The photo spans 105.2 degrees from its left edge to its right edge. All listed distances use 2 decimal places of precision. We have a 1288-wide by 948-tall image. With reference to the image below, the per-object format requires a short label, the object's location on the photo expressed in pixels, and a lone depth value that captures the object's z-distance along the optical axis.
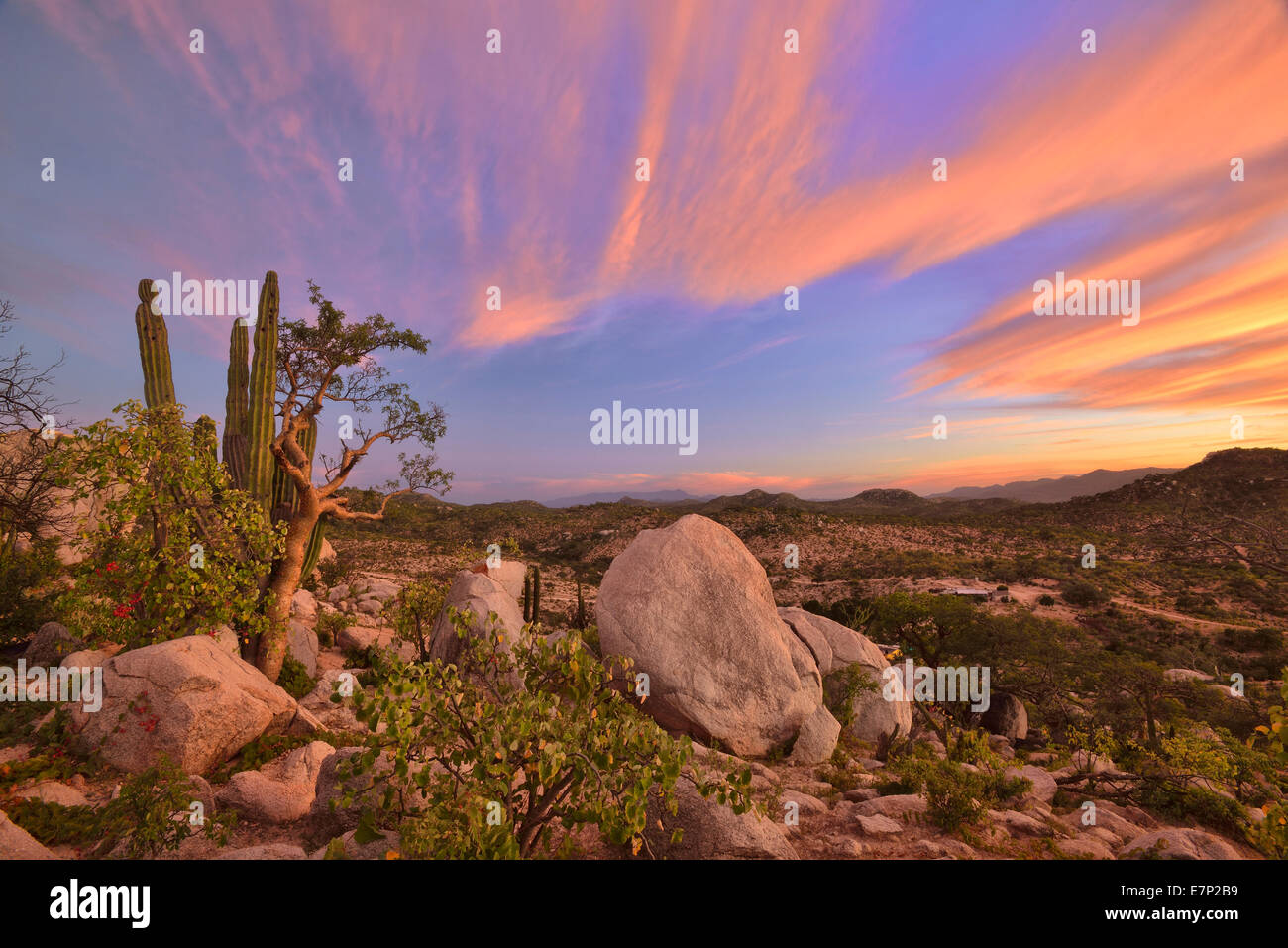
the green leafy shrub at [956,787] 6.63
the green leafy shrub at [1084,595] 31.82
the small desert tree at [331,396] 11.35
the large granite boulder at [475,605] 11.39
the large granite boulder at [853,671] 11.73
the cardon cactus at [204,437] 8.64
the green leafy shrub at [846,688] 11.66
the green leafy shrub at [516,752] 3.18
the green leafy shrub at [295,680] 10.66
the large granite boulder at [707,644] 9.47
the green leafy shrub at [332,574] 22.03
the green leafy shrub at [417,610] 12.34
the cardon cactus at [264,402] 11.45
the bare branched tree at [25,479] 8.16
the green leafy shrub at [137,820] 4.91
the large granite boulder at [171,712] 6.87
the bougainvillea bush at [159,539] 7.77
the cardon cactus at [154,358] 11.29
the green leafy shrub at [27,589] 10.05
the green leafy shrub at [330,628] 13.80
